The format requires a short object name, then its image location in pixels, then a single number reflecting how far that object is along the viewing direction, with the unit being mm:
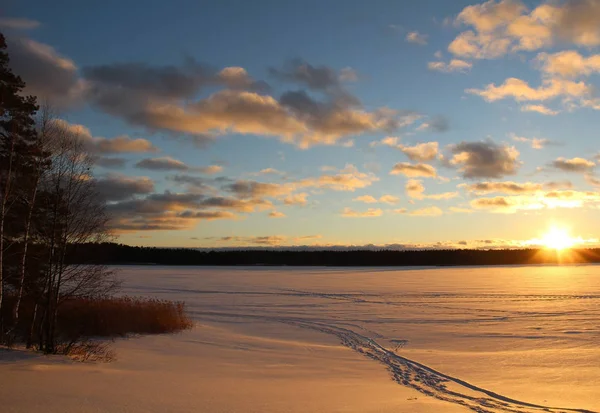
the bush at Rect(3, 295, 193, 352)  20423
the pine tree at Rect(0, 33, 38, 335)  15594
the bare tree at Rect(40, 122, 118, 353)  14808
